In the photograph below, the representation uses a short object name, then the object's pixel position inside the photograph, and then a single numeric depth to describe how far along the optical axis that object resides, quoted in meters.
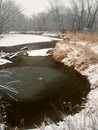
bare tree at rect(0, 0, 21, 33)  18.24
